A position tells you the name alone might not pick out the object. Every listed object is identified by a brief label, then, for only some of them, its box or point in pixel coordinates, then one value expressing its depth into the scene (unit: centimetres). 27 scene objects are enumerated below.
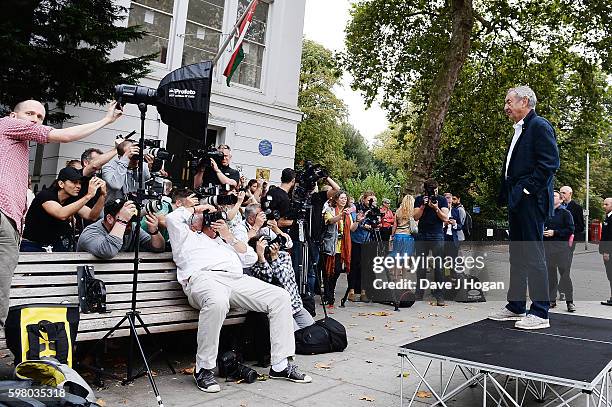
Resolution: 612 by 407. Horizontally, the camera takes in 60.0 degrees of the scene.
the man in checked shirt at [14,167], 364
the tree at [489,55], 1839
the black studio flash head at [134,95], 443
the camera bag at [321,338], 587
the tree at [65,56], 846
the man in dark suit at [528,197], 486
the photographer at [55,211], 497
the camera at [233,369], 481
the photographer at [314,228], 776
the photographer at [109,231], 475
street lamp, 3354
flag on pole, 1190
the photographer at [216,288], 463
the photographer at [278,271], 578
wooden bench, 427
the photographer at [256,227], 581
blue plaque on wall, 1411
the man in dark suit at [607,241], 1054
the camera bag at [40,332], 370
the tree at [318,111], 4238
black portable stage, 352
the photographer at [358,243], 979
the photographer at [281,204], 705
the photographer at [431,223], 952
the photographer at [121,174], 582
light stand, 438
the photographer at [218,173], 711
